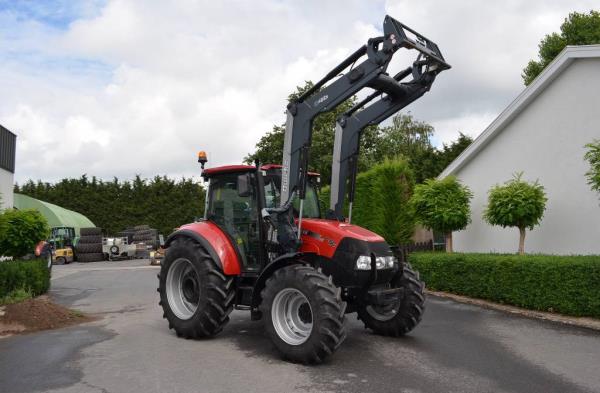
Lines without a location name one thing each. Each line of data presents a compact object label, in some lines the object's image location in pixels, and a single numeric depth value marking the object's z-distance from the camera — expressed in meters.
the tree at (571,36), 25.86
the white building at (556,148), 12.55
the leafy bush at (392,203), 15.01
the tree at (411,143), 35.19
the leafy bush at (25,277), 11.21
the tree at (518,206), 12.53
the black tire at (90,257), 30.80
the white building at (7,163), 20.33
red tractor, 6.17
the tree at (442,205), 14.20
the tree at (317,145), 32.06
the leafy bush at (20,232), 12.70
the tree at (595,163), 9.34
